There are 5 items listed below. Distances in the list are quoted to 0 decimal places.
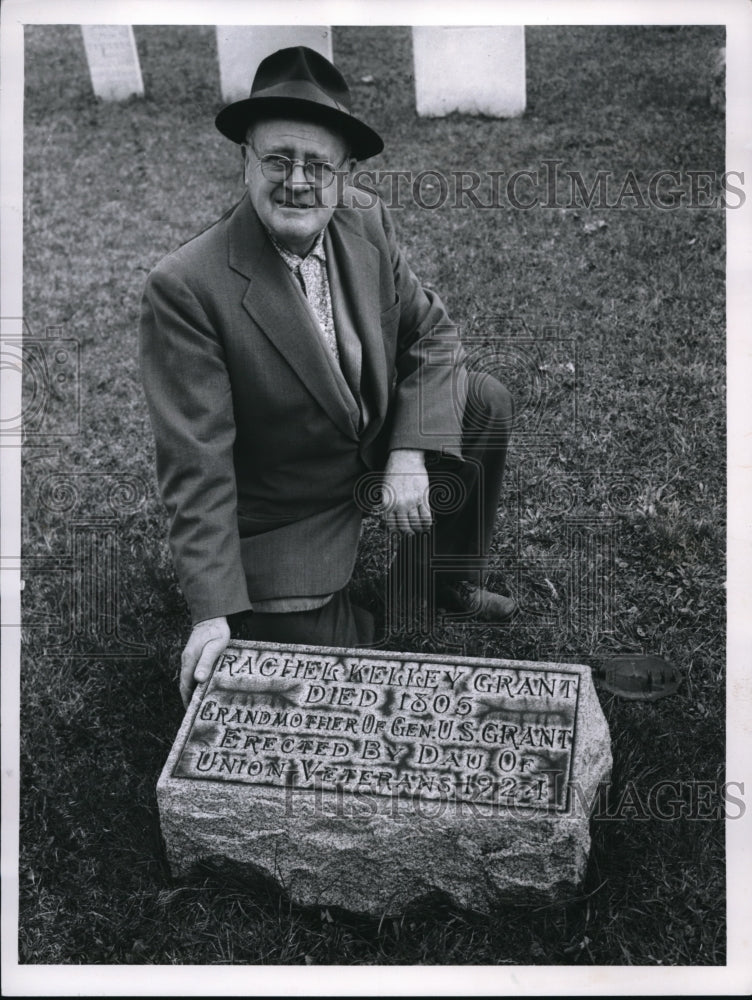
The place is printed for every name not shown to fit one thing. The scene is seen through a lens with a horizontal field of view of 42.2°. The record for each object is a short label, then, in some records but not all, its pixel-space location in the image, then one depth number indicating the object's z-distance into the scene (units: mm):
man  2553
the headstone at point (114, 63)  5566
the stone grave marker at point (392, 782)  2369
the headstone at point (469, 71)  4363
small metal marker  3059
